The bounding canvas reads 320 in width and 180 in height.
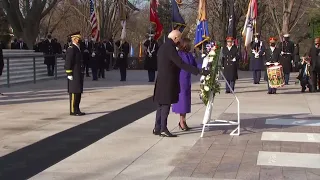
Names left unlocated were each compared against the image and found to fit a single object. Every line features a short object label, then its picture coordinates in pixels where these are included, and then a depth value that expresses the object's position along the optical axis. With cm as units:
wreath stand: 929
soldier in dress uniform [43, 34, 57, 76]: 2373
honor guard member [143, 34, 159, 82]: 2133
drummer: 1686
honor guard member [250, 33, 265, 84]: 2100
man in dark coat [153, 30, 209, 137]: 880
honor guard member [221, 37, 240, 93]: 1672
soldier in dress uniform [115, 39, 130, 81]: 2214
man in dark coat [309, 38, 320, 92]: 1702
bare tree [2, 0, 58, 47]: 3189
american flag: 2731
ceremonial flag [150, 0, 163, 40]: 2164
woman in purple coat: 961
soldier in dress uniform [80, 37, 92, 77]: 2341
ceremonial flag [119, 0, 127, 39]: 2908
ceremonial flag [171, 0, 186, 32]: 1780
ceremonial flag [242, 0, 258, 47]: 2269
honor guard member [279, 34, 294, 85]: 1998
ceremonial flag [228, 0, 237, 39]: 2484
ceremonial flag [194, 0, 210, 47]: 1727
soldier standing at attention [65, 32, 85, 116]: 1154
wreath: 923
